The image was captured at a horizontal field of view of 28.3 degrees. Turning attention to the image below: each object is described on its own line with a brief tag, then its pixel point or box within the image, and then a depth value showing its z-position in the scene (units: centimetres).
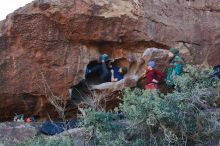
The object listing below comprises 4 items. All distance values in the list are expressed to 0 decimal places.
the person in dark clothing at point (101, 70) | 1045
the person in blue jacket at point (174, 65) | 933
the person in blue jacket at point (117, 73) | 1037
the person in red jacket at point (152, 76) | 948
